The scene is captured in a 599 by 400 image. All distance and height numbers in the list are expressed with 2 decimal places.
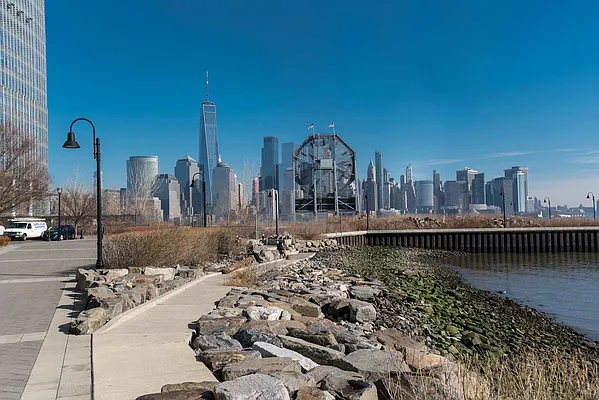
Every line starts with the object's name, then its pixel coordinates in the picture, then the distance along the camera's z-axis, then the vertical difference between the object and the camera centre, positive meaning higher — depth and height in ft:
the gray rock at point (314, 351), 20.33 -5.91
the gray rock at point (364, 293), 49.16 -8.31
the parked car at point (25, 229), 136.67 -2.98
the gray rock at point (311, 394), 14.21 -5.32
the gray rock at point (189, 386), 14.74 -5.21
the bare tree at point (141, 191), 168.54 +9.54
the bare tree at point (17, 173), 123.95 +12.24
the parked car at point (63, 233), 133.39 -4.22
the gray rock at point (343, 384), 14.88 -5.55
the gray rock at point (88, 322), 24.74 -5.41
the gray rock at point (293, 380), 15.01 -5.27
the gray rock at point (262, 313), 27.99 -5.74
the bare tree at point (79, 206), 171.12 +4.20
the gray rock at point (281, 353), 18.81 -5.57
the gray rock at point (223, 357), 18.25 -5.42
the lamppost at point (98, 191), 49.11 +2.72
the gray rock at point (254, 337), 21.79 -5.57
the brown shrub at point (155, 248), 53.11 -3.62
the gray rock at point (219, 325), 23.72 -5.56
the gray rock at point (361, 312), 36.29 -7.48
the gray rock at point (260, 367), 16.53 -5.31
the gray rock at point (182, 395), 14.05 -5.21
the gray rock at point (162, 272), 46.22 -5.34
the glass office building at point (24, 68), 297.74 +99.61
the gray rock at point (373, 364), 17.37 -5.75
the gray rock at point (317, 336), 22.88 -5.88
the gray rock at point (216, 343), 20.93 -5.55
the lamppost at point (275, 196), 110.52 +4.09
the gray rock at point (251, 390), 13.29 -4.87
